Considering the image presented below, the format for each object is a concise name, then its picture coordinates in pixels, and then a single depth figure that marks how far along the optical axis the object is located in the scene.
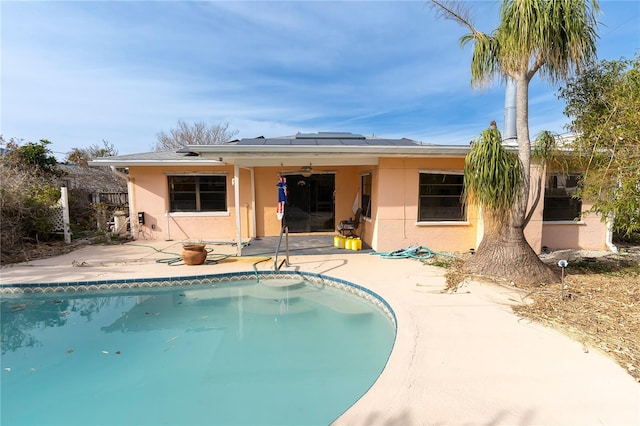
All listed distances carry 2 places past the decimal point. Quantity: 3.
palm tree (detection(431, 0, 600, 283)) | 5.36
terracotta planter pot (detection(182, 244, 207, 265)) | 7.42
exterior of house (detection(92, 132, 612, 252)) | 8.22
